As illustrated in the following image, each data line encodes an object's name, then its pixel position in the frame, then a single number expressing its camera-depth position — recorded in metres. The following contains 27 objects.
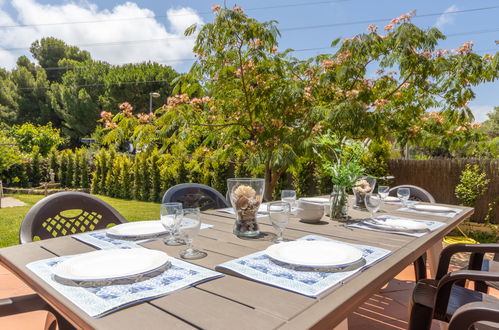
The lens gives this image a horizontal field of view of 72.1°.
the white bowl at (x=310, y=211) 1.81
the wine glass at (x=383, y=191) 2.17
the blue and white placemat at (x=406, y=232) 1.59
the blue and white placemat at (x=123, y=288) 0.79
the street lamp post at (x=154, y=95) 15.73
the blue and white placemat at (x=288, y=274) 0.90
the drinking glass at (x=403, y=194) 2.33
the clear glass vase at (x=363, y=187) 2.16
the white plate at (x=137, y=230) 1.44
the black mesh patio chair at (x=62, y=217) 1.61
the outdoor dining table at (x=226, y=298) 0.72
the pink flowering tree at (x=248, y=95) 3.68
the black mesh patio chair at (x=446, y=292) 1.34
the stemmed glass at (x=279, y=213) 1.31
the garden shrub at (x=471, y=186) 5.15
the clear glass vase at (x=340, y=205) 1.90
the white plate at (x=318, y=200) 2.57
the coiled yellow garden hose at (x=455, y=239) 4.42
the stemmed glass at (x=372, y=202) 1.86
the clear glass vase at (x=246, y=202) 1.47
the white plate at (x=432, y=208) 2.26
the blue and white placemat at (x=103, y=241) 1.31
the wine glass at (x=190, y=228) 1.17
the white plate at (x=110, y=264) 0.94
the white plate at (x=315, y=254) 1.05
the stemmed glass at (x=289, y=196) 2.17
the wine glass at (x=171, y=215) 1.22
